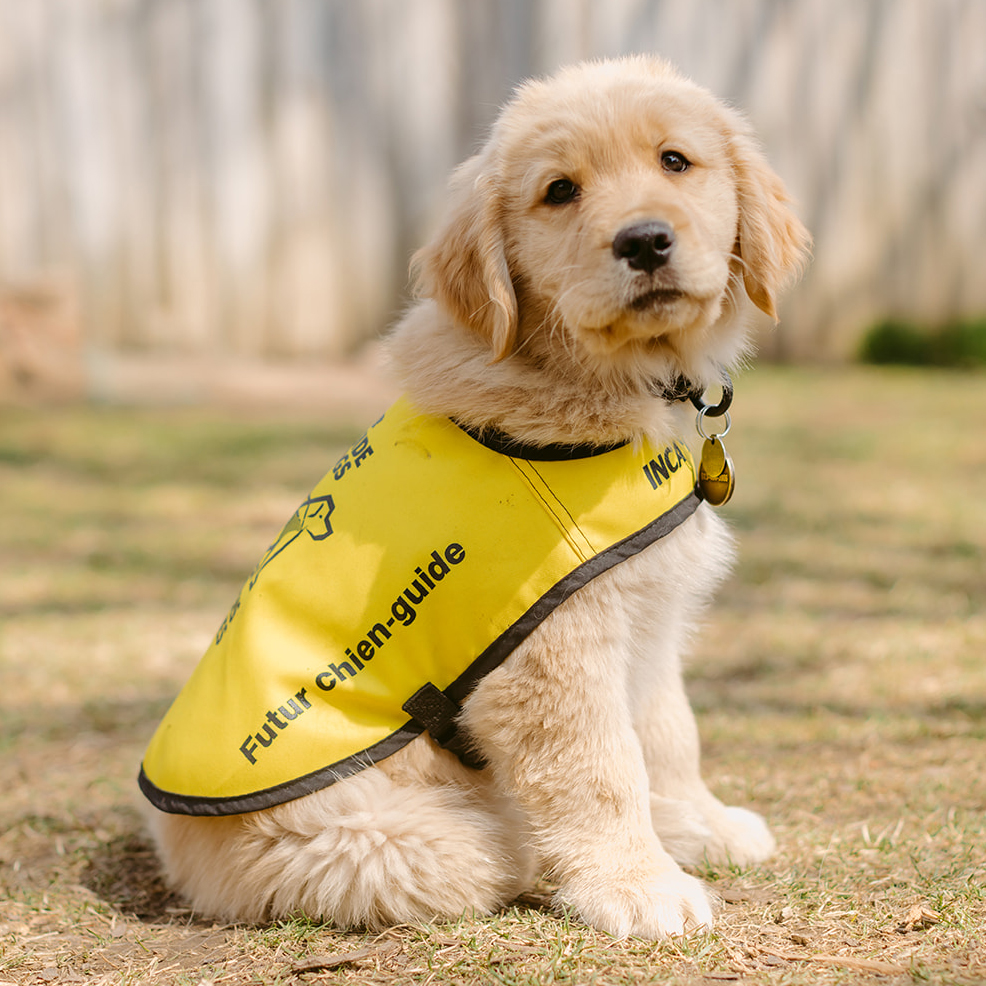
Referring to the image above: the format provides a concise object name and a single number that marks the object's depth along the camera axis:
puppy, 2.18
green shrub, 9.02
